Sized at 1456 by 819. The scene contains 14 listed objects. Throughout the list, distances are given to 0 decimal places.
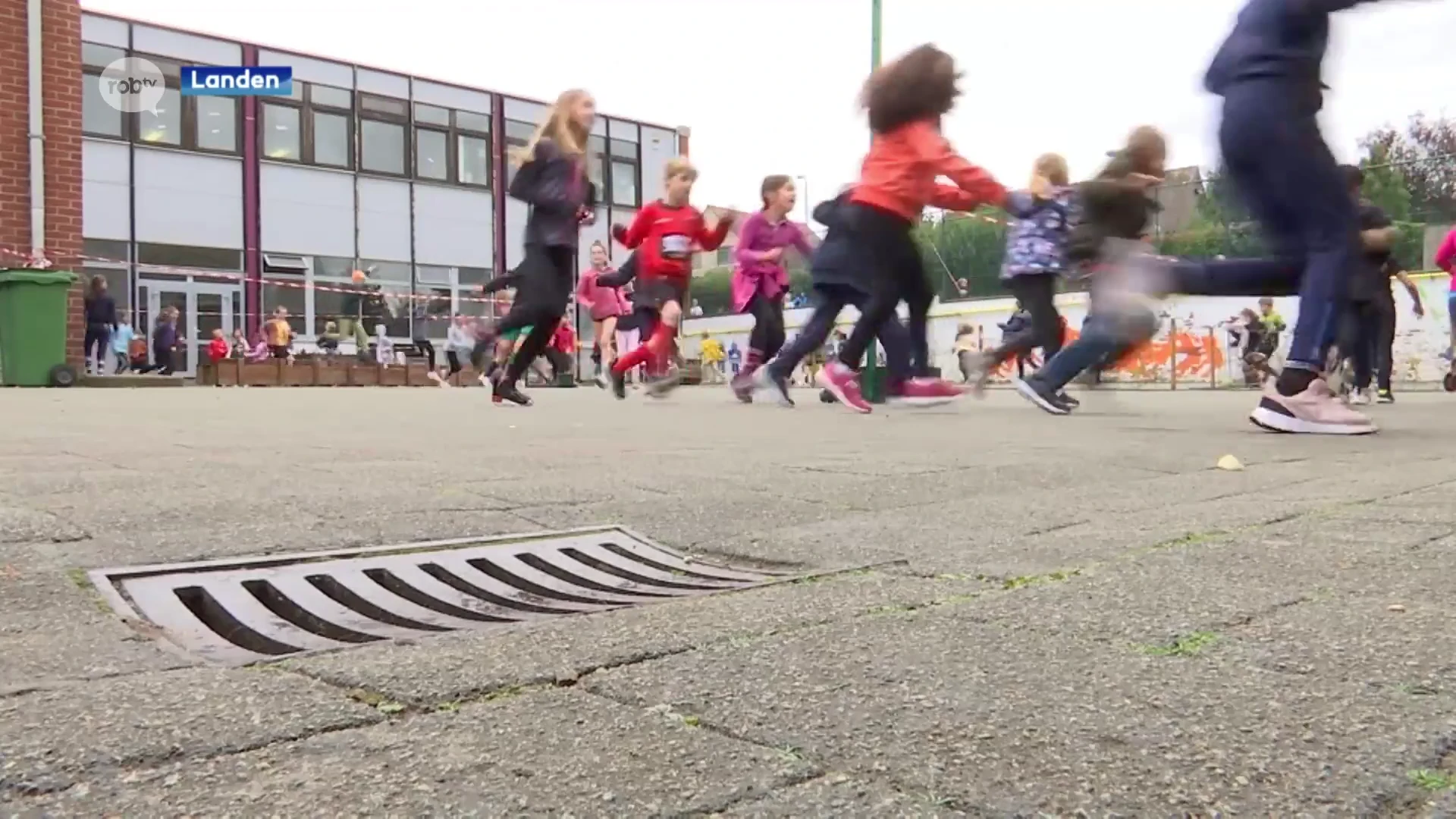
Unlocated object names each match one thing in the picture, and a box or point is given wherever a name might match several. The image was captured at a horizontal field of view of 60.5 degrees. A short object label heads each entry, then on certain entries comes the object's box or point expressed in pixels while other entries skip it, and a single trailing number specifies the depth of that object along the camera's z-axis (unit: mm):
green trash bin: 12805
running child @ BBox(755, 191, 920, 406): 7211
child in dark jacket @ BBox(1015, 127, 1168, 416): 5383
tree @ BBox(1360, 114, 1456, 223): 18609
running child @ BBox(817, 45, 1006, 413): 6652
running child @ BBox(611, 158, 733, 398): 8984
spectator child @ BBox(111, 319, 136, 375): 21344
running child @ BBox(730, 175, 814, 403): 9219
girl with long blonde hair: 7953
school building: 25891
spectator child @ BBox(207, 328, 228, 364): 22156
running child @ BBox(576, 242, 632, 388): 14539
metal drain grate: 1869
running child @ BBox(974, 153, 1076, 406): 7715
